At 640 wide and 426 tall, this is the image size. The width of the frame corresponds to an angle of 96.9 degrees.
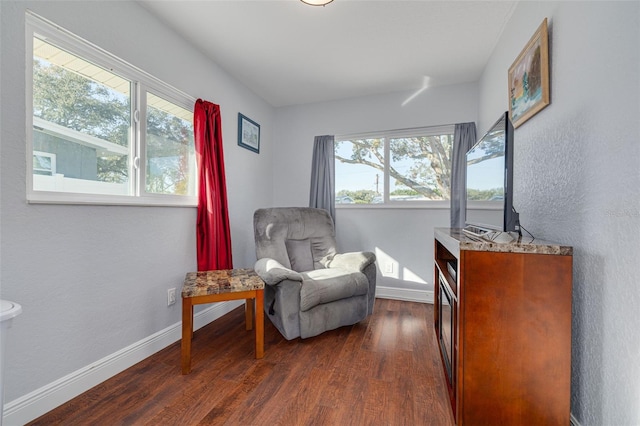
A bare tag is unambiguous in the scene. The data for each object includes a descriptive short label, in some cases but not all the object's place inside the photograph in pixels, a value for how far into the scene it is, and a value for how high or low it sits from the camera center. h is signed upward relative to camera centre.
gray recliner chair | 2.02 -0.52
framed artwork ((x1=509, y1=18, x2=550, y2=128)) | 1.44 +0.76
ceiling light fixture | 1.71 +1.27
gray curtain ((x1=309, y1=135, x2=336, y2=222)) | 3.32 +0.41
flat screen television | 1.29 +0.16
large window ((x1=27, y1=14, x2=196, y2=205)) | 1.41 +0.49
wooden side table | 1.70 -0.52
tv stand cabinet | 1.10 -0.48
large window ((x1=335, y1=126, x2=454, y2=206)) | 3.06 +0.51
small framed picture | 2.93 +0.83
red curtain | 2.29 +0.15
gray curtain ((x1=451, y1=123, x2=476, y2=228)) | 2.83 +0.44
